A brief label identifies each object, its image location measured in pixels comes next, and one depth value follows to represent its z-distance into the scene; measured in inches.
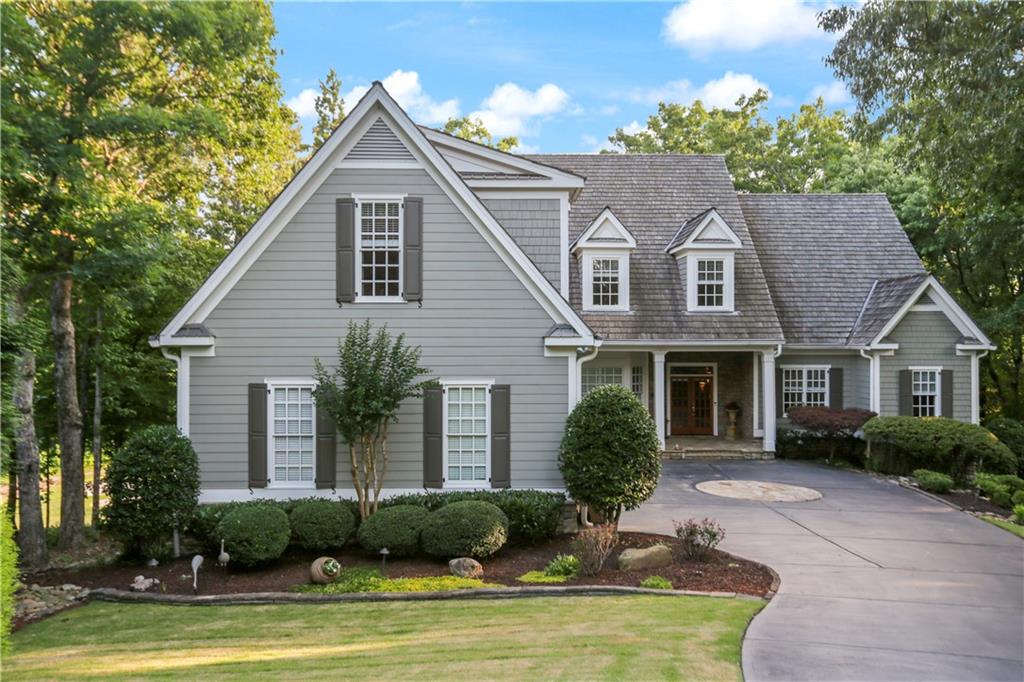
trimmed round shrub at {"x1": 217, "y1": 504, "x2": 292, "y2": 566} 392.5
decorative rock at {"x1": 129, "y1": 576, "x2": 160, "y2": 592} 380.8
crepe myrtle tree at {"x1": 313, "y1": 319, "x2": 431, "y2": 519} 413.4
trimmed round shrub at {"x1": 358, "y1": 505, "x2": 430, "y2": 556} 407.5
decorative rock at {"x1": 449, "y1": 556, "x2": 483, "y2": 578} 386.6
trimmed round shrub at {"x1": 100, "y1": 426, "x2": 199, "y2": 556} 403.2
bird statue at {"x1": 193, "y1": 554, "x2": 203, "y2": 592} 363.6
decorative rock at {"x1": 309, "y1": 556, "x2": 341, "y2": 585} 377.7
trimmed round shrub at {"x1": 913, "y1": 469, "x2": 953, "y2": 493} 601.6
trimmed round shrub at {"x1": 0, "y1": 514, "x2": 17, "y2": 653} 267.0
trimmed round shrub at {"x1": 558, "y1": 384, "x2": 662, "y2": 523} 425.1
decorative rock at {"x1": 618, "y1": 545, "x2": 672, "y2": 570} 384.5
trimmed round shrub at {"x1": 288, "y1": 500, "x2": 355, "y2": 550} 410.6
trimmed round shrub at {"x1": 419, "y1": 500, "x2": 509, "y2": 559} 400.8
